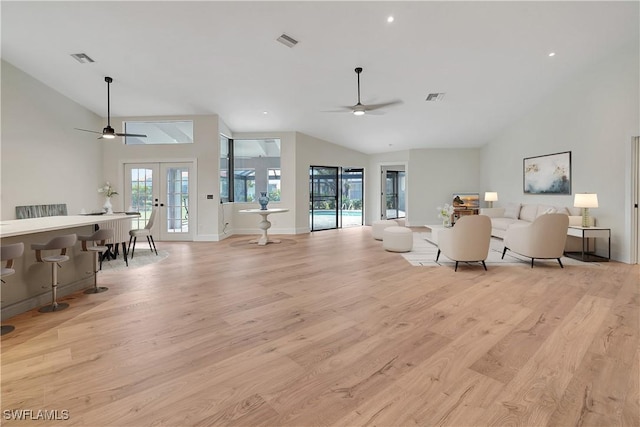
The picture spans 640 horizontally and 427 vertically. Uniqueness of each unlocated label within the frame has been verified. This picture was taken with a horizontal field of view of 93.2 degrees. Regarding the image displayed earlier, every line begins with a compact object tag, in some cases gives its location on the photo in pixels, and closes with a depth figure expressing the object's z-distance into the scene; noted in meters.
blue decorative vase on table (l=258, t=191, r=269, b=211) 7.07
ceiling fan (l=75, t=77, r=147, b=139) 5.27
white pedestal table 6.79
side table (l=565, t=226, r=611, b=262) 4.95
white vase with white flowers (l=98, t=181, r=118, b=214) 5.59
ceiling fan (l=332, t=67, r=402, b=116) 4.78
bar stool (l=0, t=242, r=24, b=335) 2.36
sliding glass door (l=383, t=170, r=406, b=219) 11.00
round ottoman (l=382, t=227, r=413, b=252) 5.72
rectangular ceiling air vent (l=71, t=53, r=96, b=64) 4.72
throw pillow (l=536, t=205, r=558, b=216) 5.78
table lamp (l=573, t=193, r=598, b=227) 4.95
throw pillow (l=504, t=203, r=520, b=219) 7.30
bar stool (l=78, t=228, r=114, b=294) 3.55
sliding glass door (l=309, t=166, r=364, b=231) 9.30
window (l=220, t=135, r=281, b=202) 8.55
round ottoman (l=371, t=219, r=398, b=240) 7.26
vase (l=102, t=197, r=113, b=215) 5.57
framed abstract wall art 6.07
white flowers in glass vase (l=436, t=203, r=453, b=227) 6.21
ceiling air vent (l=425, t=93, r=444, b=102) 6.10
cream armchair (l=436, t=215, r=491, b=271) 4.24
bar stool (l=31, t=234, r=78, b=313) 2.89
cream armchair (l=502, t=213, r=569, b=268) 4.33
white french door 7.33
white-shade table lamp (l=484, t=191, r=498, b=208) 8.37
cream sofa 5.58
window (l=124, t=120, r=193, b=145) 7.34
